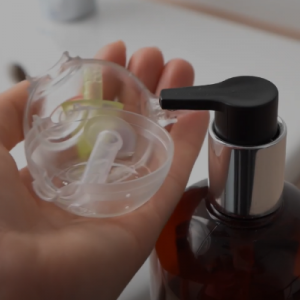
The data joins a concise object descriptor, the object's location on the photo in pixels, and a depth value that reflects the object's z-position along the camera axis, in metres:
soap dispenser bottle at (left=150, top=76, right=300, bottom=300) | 0.24
